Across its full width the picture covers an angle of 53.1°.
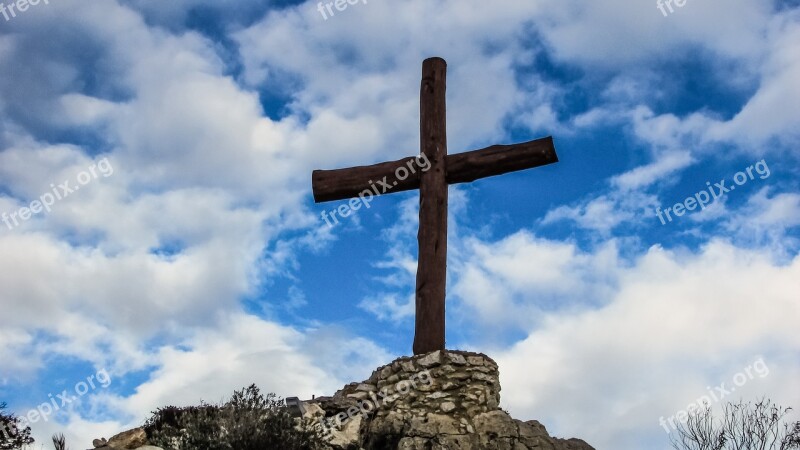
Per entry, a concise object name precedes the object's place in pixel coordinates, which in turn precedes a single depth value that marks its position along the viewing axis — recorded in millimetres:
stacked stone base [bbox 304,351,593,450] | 11258
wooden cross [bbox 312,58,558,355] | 12461
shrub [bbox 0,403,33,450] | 13773
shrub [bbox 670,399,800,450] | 16484
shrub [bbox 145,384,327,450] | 10625
